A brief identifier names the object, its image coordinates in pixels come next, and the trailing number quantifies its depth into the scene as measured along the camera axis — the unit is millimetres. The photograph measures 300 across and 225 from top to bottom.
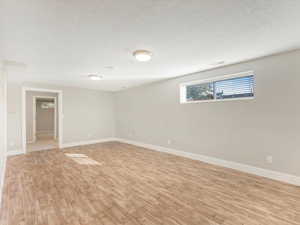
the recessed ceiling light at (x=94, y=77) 4203
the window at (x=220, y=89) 3342
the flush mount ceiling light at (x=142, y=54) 2589
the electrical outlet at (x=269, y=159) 2916
